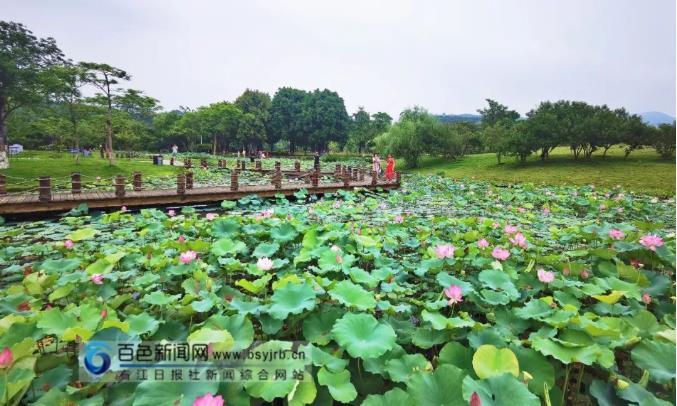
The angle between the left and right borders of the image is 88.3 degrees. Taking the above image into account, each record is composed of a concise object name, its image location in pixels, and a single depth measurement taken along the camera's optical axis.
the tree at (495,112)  54.34
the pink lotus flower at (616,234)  2.67
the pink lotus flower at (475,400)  0.94
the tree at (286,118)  46.75
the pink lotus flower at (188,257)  2.33
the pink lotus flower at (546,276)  1.96
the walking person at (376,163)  15.55
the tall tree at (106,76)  16.12
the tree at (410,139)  25.70
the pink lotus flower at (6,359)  1.15
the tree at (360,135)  46.59
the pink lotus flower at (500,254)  2.31
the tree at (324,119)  45.97
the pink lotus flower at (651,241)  2.35
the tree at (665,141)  18.95
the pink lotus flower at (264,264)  2.11
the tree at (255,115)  41.72
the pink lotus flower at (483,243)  2.59
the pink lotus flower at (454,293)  1.68
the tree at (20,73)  14.80
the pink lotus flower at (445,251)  2.27
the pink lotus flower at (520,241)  2.74
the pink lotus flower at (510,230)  3.47
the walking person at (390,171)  14.89
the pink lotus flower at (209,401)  0.92
